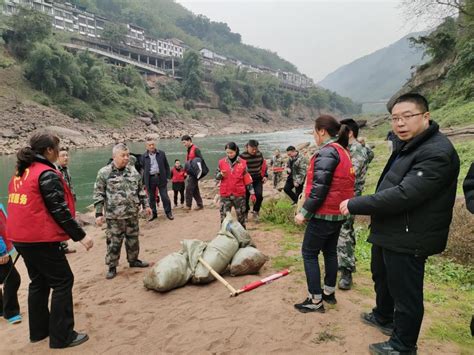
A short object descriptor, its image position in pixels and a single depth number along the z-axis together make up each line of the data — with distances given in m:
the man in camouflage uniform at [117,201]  4.89
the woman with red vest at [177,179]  10.53
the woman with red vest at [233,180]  6.07
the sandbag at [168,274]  4.13
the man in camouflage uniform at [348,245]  3.99
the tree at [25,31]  44.19
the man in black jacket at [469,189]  2.26
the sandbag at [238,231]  4.82
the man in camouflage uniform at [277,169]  13.04
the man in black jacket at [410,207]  2.21
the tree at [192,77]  75.50
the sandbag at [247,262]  4.43
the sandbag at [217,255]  4.28
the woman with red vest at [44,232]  2.92
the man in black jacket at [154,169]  8.07
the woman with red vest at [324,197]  3.00
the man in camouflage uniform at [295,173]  8.38
